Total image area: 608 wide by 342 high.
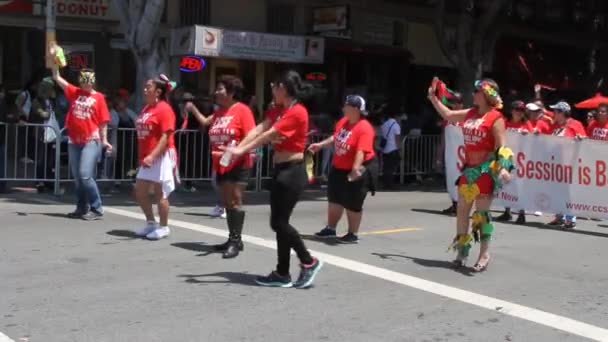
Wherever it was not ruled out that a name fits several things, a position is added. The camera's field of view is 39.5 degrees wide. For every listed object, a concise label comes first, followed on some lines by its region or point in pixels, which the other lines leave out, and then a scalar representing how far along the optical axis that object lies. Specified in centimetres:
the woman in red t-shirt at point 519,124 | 1211
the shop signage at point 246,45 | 1725
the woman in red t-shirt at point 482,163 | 790
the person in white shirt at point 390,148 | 1622
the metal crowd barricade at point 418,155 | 1730
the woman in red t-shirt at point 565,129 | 1183
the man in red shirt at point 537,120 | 1205
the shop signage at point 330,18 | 1975
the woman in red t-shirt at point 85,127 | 1041
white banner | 1162
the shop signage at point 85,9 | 1688
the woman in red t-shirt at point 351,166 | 945
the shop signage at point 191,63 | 1788
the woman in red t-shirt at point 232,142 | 852
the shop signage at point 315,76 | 2092
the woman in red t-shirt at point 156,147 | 906
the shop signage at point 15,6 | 1638
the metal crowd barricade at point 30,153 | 1313
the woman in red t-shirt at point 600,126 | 1210
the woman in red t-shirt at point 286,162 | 704
